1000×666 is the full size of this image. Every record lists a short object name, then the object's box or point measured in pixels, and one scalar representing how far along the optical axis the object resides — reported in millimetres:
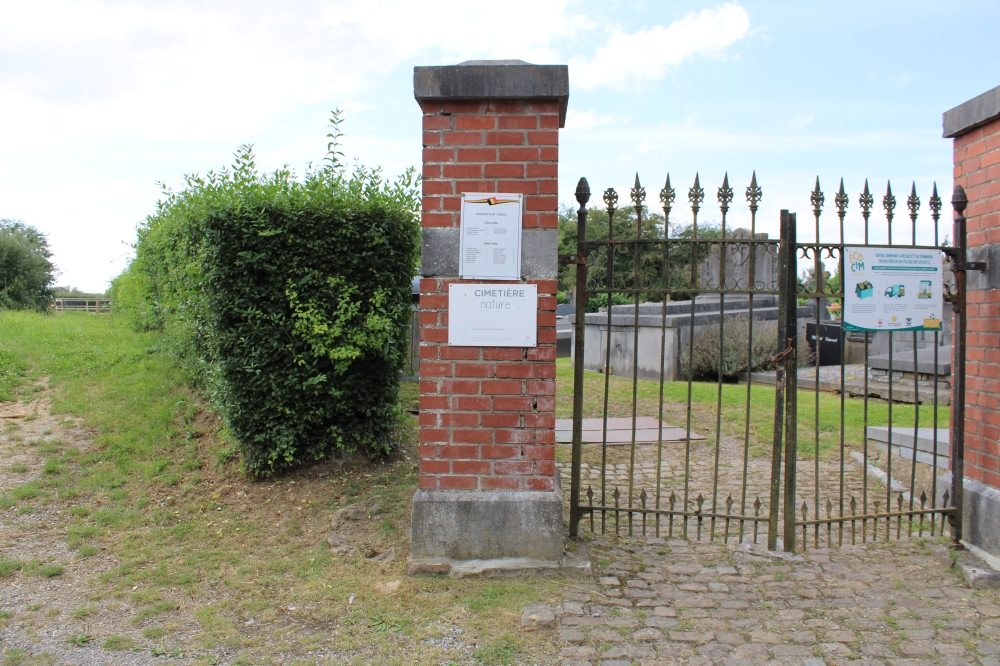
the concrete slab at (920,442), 5180
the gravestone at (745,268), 13477
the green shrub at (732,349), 11484
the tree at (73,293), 33612
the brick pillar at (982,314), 3979
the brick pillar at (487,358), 3684
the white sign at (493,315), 3715
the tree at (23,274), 22266
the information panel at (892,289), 4137
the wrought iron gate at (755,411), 3988
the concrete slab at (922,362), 8539
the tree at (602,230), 27808
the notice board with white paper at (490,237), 3695
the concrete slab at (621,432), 7039
